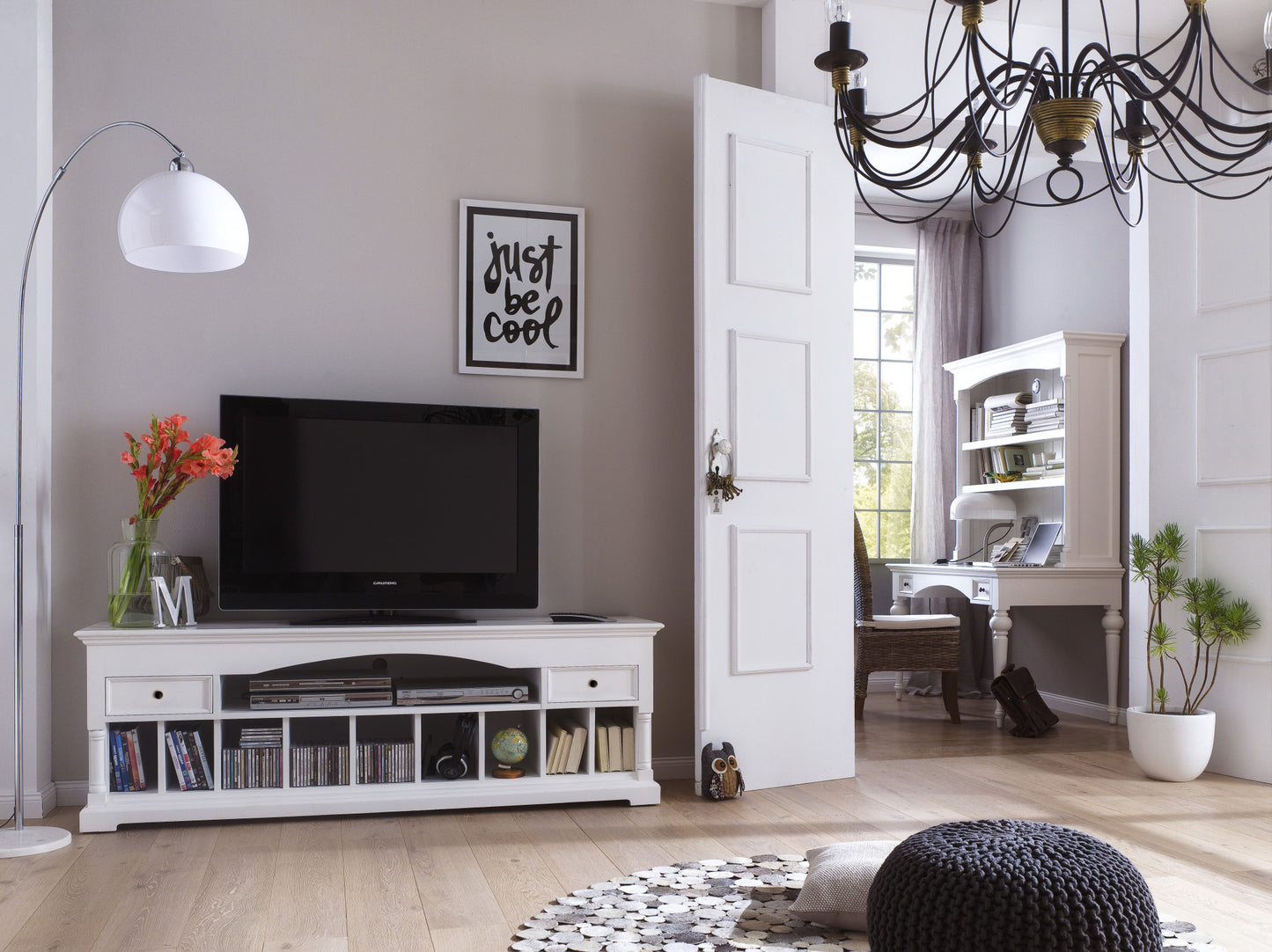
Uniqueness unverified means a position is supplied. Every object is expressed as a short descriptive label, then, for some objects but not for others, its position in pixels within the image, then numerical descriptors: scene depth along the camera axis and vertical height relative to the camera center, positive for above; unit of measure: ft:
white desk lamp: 17.99 -0.28
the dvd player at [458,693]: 11.05 -2.08
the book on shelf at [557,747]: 11.45 -2.71
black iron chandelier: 6.34 +2.41
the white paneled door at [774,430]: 12.19 +0.68
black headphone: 11.21 -2.73
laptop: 17.34 -0.89
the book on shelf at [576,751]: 11.49 -2.75
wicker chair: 16.43 -2.29
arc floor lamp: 9.30 +2.20
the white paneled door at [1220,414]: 12.89 +0.93
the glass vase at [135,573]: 10.64 -0.83
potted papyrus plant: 12.67 -2.04
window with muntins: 21.13 +1.74
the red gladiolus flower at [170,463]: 10.61 +0.25
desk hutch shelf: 16.67 +0.73
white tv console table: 10.37 -2.15
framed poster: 12.40 +2.29
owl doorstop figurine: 11.66 -3.05
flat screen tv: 11.25 -0.20
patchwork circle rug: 7.34 -3.07
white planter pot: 12.64 -2.96
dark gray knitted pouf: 5.67 -2.19
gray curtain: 20.31 +2.51
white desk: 16.22 -1.54
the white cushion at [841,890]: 7.60 -2.81
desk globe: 11.34 -2.70
